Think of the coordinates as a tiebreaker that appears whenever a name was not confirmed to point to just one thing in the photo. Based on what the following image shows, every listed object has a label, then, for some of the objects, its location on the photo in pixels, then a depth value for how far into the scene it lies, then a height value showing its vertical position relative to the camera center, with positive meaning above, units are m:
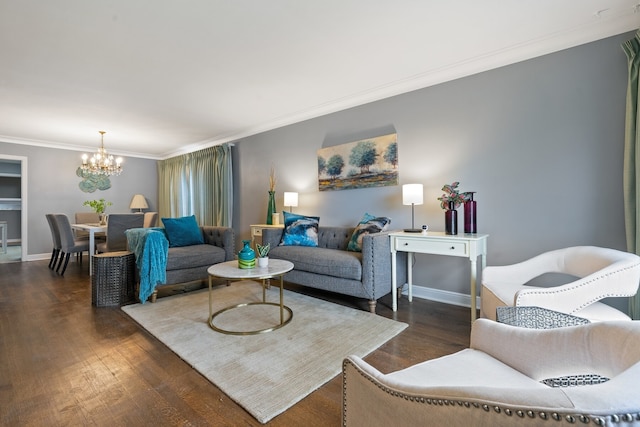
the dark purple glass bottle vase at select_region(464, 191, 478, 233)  2.64 -0.04
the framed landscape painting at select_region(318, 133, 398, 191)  3.38 +0.61
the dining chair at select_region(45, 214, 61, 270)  4.46 -0.31
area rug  1.58 -0.94
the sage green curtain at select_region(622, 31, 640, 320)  2.04 +0.39
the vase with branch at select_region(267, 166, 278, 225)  4.55 +0.21
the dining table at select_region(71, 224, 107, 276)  4.19 -0.20
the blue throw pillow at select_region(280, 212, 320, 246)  3.53 -0.22
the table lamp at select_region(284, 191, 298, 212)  4.20 +0.22
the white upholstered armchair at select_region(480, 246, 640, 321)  1.48 -0.43
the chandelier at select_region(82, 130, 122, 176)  4.94 +0.91
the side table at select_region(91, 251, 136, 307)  2.92 -0.66
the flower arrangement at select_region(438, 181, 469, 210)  2.64 +0.13
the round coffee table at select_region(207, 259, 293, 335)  2.22 -0.46
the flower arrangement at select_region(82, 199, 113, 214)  5.12 +0.19
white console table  2.36 -0.30
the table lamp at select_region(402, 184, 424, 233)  2.87 +0.17
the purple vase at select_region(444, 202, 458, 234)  2.66 -0.08
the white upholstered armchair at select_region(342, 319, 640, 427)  0.48 -0.43
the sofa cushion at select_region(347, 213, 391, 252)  3.08 -0.18
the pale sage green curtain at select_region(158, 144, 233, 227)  5.36 +0.61
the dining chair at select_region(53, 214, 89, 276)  4.21 -0.29
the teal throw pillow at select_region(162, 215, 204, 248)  3.69 -0.21
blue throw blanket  2.95 -0.45
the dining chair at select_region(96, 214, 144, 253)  3.93 -0.18
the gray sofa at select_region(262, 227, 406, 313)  2.69 -0.55
